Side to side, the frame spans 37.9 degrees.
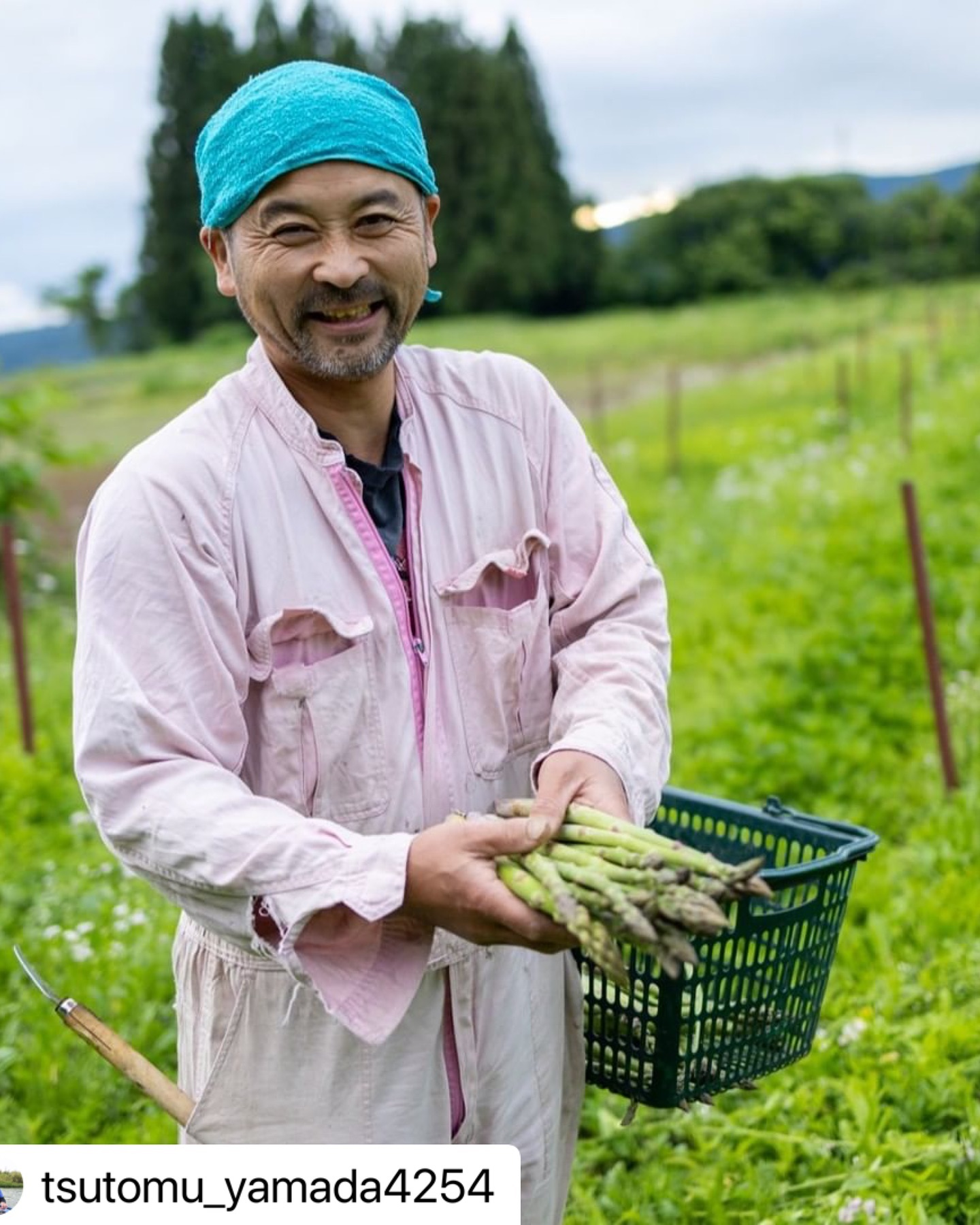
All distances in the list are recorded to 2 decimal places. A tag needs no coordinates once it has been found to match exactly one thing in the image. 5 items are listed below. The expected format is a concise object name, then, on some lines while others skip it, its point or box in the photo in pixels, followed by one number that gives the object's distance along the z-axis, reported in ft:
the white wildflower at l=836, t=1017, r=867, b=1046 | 11.78
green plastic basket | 7.95
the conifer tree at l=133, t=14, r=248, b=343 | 153.28
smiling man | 6.27
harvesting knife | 7.18
